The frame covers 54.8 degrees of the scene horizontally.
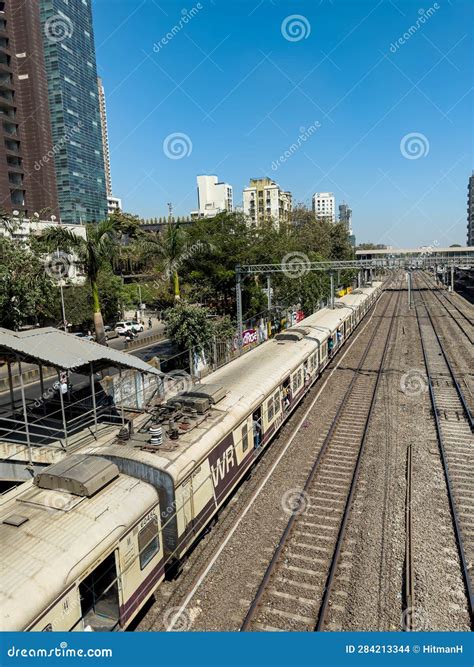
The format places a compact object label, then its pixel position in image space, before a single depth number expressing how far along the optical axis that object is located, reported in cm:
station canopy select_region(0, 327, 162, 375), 1225
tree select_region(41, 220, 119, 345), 2558
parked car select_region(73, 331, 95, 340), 4569
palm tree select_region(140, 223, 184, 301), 3075
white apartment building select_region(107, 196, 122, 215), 16320
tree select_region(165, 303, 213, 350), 2623
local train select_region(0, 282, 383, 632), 675
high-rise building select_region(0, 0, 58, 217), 5991
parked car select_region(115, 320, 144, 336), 5148
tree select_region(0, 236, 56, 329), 2717
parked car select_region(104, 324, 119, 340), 5119
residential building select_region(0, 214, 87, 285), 3099
